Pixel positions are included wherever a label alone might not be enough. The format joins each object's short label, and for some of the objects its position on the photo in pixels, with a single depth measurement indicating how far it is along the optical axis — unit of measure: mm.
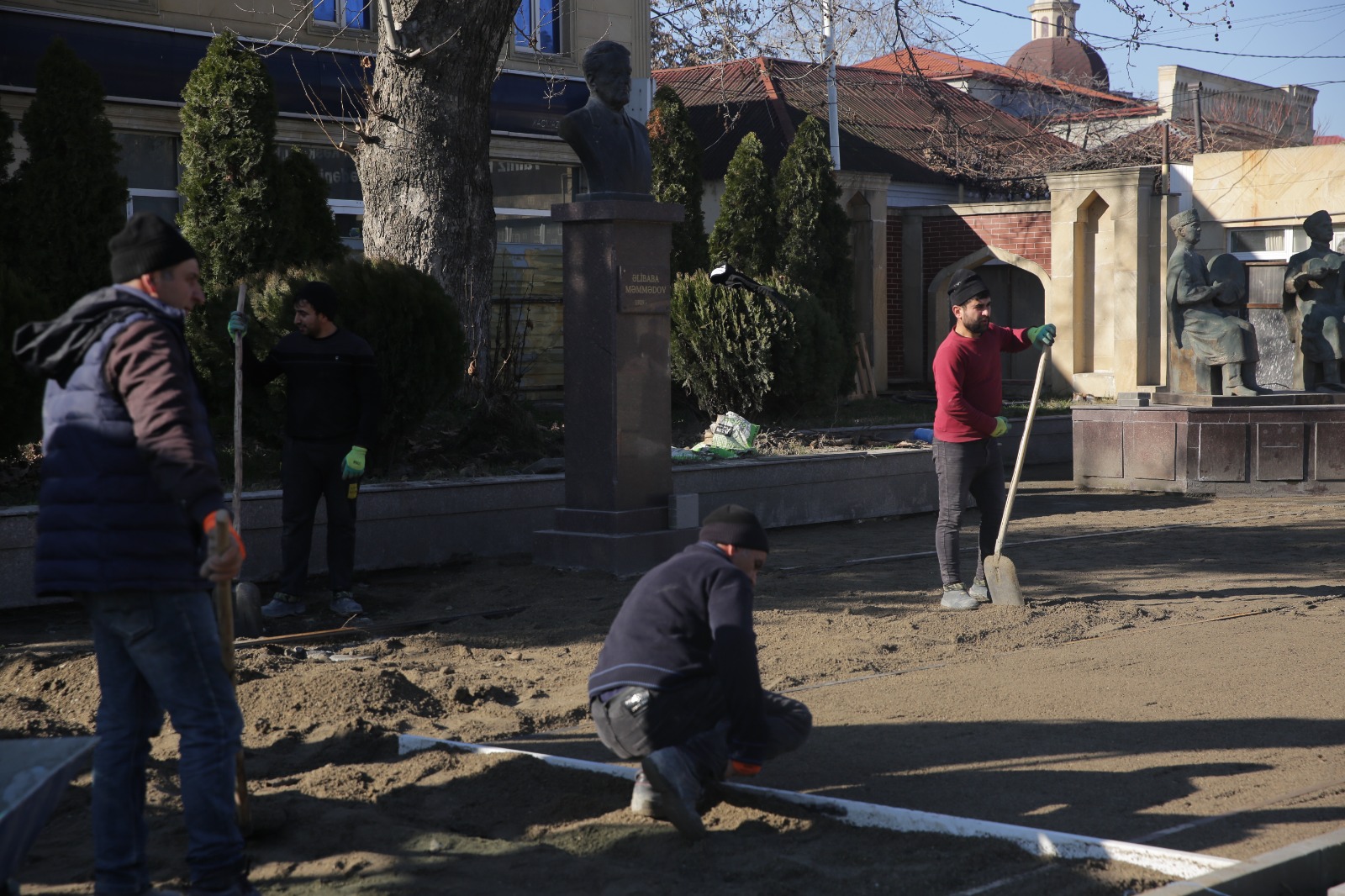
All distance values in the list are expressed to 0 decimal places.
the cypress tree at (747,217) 22673
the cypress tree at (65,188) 14195
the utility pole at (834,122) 27203
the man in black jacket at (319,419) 8297
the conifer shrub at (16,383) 9172
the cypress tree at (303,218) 14625
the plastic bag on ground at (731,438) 13422
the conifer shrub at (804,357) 16641
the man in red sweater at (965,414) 8391
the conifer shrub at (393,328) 10805
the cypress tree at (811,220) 22781
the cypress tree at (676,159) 22031
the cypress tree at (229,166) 14492
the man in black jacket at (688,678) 4516
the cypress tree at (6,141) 13961
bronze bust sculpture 9984
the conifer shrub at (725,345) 16500
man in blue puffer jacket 3705
